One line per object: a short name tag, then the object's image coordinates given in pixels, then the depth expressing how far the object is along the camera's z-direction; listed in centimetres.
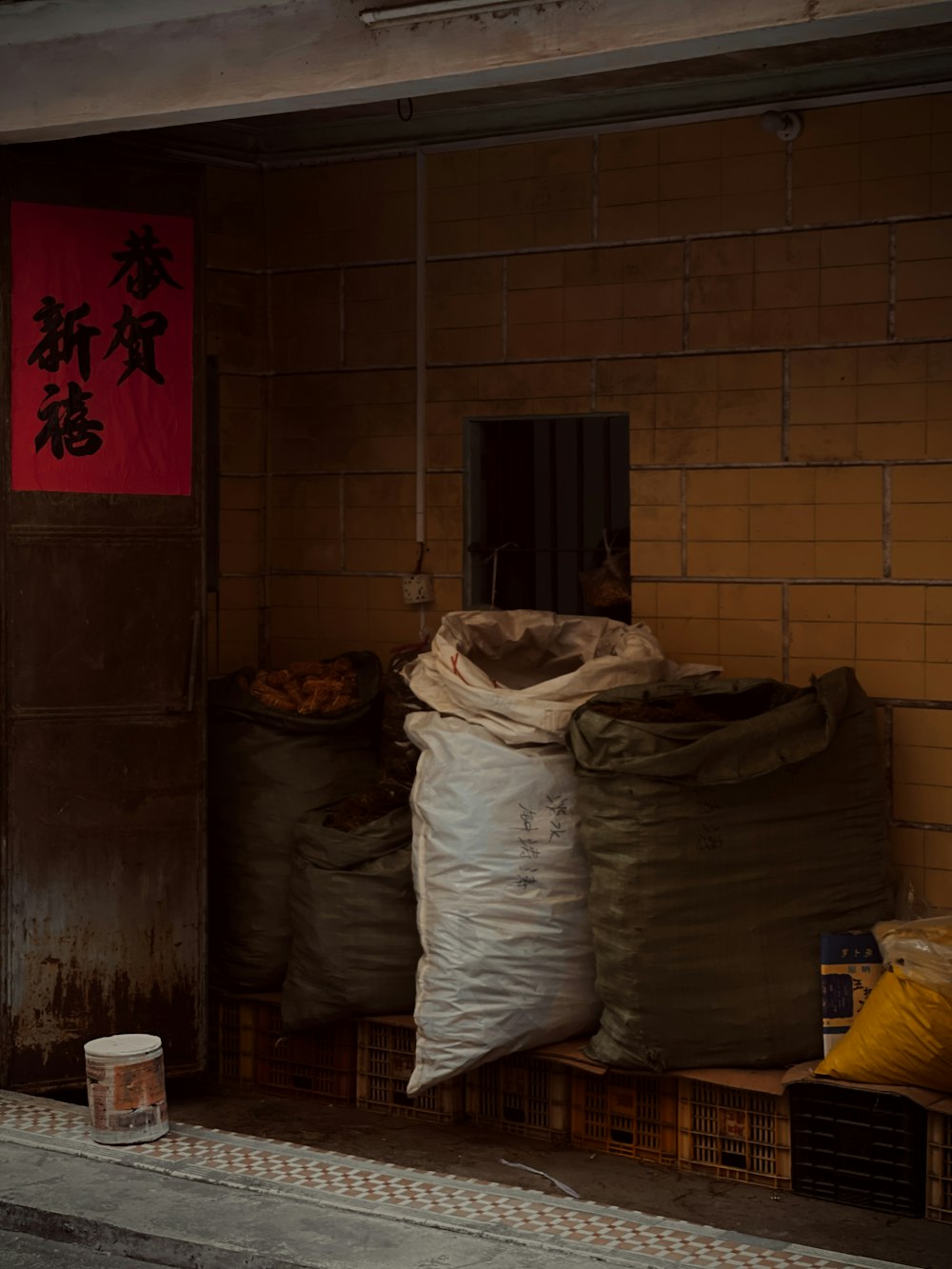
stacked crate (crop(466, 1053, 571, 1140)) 464
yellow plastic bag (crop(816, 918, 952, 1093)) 396
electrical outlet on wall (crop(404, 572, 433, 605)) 554
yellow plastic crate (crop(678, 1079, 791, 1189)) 425
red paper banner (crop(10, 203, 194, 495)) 468
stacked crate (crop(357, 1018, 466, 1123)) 482
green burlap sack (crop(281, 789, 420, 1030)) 485
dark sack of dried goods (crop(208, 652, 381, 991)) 520
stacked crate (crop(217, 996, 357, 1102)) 504
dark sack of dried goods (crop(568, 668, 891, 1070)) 427
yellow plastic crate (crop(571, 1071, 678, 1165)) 444
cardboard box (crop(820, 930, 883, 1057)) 430
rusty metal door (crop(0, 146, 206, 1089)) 469
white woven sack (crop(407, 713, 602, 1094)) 446
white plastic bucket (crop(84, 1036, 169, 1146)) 410
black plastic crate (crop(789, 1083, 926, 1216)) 404
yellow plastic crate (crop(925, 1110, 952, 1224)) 399
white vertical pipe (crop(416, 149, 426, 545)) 550
